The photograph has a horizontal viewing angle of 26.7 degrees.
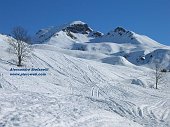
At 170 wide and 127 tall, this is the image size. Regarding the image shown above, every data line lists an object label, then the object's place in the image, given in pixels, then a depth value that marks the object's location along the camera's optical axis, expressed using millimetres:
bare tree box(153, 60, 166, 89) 84831
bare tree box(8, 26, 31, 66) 68831
